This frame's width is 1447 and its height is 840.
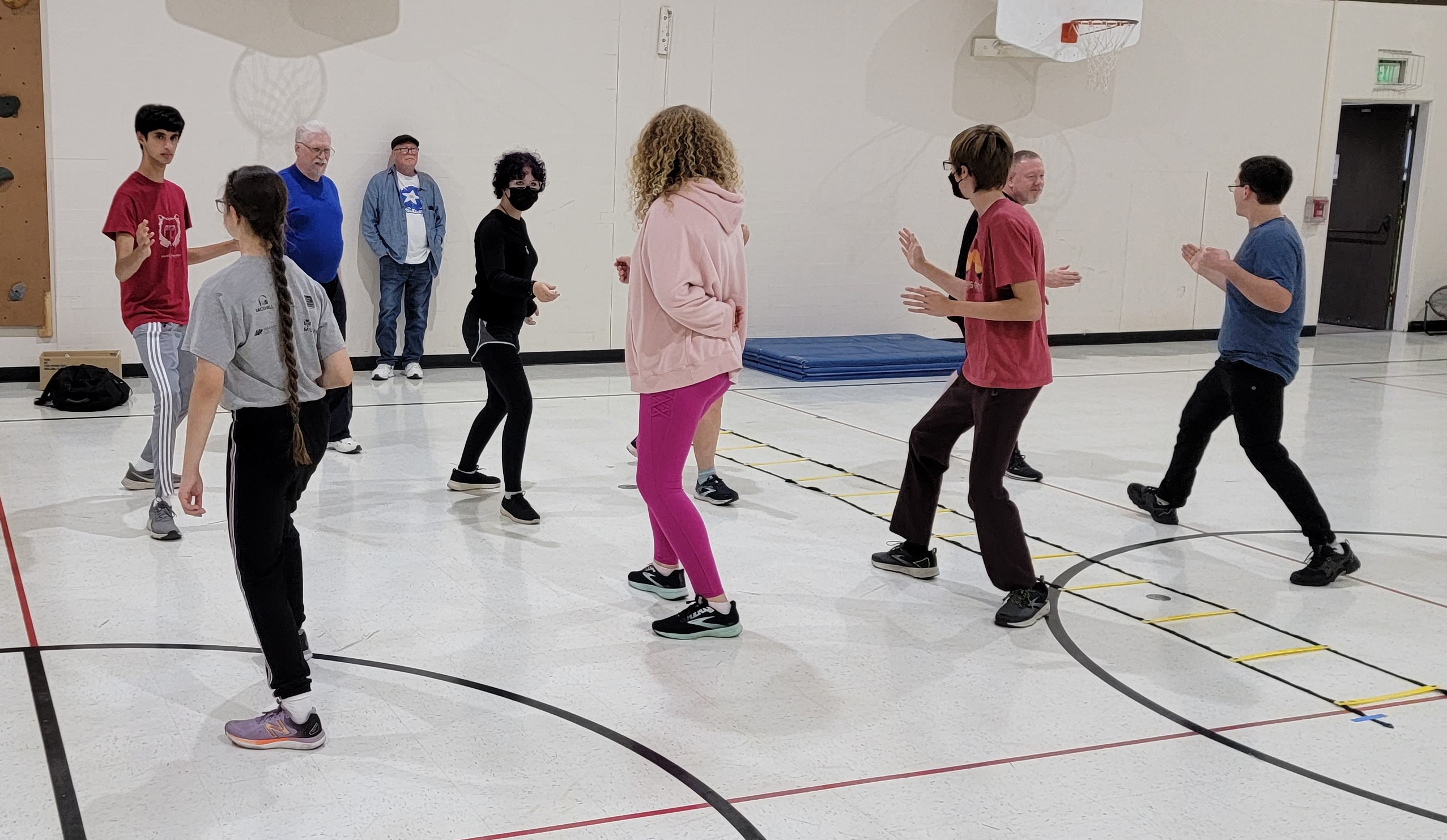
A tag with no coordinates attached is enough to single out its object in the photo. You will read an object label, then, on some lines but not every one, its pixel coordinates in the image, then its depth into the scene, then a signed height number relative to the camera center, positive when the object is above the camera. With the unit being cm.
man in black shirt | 612 +34
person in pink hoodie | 400 -21
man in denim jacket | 973 -14
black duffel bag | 800 -116
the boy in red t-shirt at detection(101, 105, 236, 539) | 532 -29
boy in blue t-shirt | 515 -29
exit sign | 1403 +215
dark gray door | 1456 +65
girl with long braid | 323 -47
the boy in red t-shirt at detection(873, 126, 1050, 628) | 436 -30
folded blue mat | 1040 -95
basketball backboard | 1100 +202
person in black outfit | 545 -33
